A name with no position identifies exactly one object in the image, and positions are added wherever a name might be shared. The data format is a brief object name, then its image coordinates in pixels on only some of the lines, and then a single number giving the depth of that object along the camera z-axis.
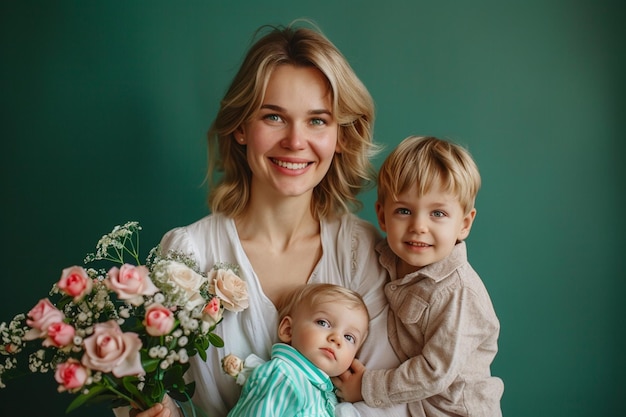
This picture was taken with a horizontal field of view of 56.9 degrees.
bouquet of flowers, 1.40
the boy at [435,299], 1.79
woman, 1.95
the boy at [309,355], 1.73
